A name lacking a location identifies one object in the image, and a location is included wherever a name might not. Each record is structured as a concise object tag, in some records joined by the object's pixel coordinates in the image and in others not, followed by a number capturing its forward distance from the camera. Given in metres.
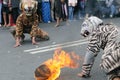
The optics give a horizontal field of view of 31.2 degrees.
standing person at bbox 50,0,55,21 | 7.83
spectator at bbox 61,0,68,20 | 7.87
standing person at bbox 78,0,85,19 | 8.21
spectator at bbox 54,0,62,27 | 7.57
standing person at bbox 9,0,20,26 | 7.29
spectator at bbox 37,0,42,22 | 7.80
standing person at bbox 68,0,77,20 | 7.94
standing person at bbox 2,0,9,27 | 7.23
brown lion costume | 5.48
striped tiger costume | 3.28
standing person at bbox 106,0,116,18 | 8.66
